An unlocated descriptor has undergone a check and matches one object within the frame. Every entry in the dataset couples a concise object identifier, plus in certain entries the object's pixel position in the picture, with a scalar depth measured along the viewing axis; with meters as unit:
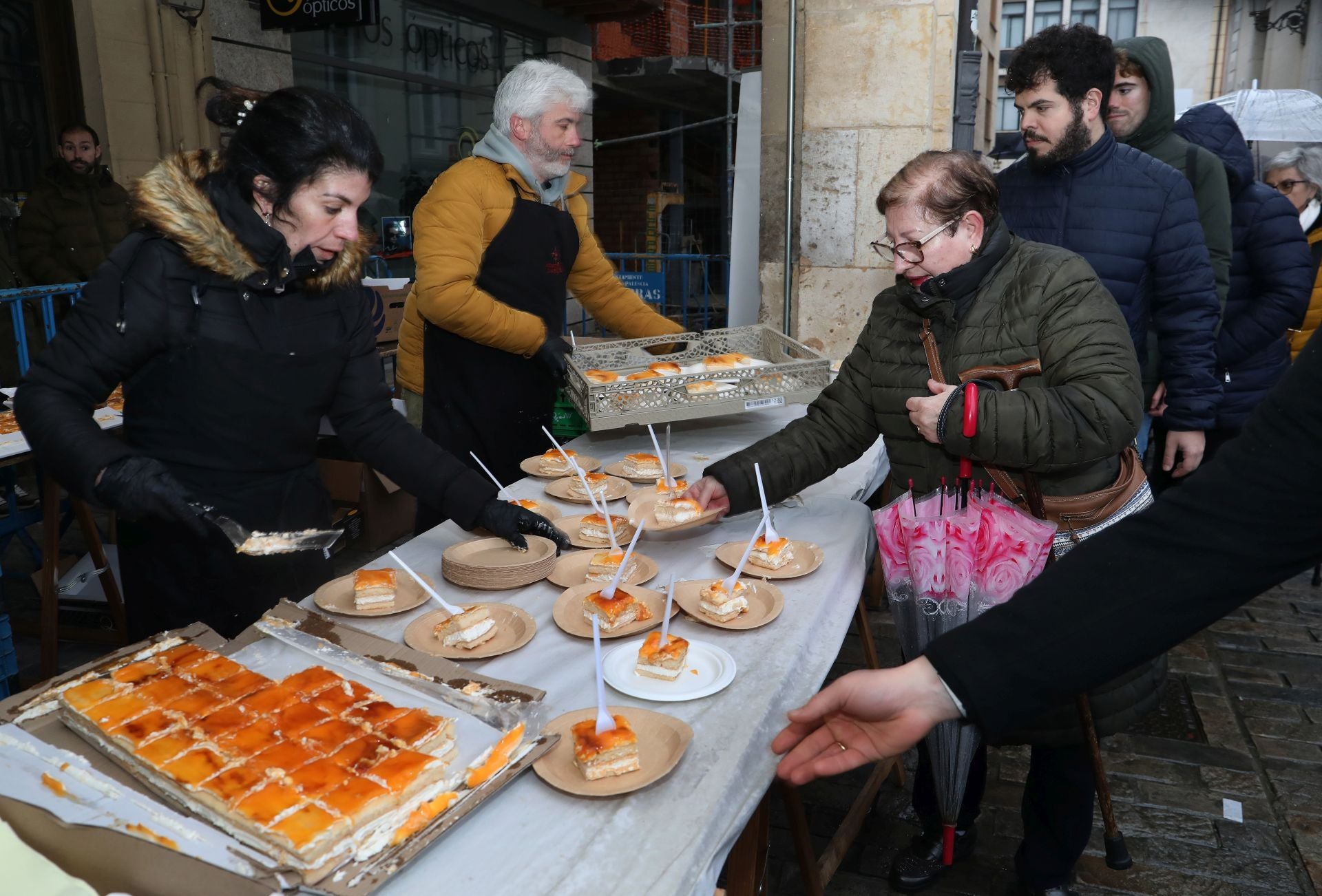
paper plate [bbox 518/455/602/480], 3.34
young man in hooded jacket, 3.69
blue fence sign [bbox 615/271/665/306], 9.41
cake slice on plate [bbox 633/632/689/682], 1.84
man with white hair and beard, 3.61
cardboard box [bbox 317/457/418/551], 5.54
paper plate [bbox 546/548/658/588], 2.33
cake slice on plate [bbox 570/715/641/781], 1.48
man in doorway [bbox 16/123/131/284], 6.48
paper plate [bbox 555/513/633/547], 2.61
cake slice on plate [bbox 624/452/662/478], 3.26
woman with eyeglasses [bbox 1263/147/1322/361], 4.84
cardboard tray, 1.17
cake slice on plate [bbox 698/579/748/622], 2.10
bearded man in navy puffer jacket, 3.24
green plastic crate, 4.05
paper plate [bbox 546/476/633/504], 3.03
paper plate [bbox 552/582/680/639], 2.03
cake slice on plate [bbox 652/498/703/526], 2.64
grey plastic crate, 3.36
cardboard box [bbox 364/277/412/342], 6.84
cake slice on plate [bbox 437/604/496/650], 1.94
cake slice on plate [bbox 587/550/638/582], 2.30
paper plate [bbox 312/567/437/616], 2.13
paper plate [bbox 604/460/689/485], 3.25
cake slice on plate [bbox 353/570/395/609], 2.14
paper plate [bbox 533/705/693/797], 1.46
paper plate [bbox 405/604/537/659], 1.92
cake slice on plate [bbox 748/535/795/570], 2.41
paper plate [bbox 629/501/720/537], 2.63
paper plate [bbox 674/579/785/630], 2.09
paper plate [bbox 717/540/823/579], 2.37
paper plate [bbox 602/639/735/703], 1.78
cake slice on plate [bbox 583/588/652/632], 2.04
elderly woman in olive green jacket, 2.29
